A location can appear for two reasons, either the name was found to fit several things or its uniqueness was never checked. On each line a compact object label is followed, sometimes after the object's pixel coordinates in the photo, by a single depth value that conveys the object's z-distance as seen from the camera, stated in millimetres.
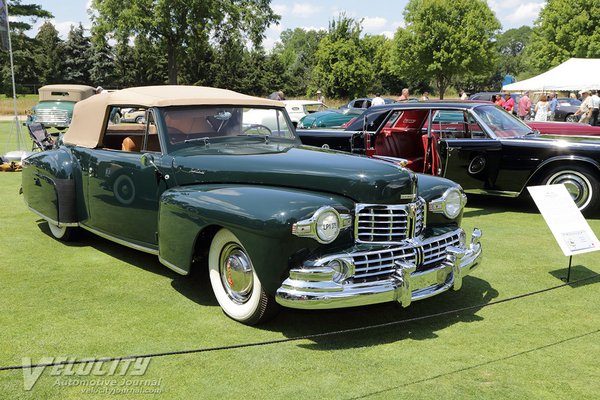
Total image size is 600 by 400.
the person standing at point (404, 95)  14602
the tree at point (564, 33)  39812
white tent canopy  19359
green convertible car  3445
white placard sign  4652
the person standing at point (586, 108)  15930
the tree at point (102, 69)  55781
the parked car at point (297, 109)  21608
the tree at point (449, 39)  44938
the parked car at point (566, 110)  24266
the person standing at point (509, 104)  19422
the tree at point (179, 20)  36750
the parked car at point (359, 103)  24609
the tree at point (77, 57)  56531
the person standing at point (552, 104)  17562
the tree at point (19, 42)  41844
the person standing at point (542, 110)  16247
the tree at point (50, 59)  55219
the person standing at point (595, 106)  15918
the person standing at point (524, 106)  18359
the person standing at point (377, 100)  17594
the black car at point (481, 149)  7453
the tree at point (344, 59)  39438
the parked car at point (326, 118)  18094
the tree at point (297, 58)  58766
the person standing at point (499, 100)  19644
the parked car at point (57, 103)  21016
